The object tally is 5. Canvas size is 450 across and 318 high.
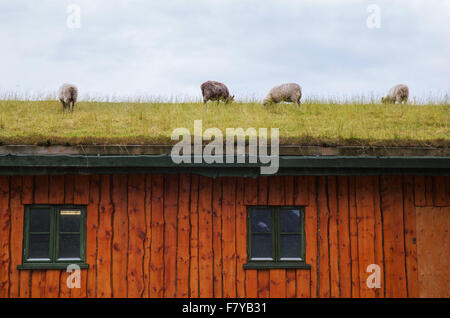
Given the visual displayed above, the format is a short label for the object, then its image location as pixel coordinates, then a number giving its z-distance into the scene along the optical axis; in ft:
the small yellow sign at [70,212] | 24.65
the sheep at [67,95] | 41.25
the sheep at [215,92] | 48.78
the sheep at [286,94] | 45.75
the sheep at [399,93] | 57.00
